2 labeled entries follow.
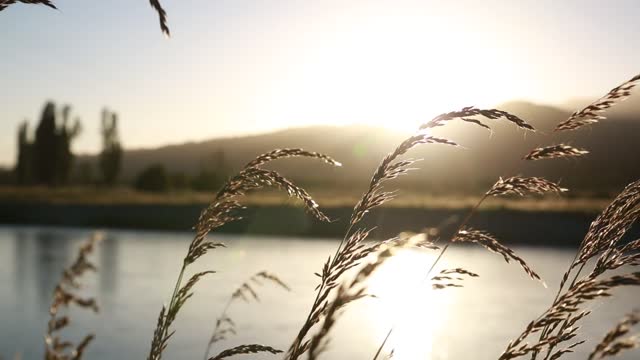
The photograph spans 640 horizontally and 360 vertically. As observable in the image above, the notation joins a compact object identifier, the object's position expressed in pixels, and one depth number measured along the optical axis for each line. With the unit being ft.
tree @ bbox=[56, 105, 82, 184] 276.00
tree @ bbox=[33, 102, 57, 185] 275.39
